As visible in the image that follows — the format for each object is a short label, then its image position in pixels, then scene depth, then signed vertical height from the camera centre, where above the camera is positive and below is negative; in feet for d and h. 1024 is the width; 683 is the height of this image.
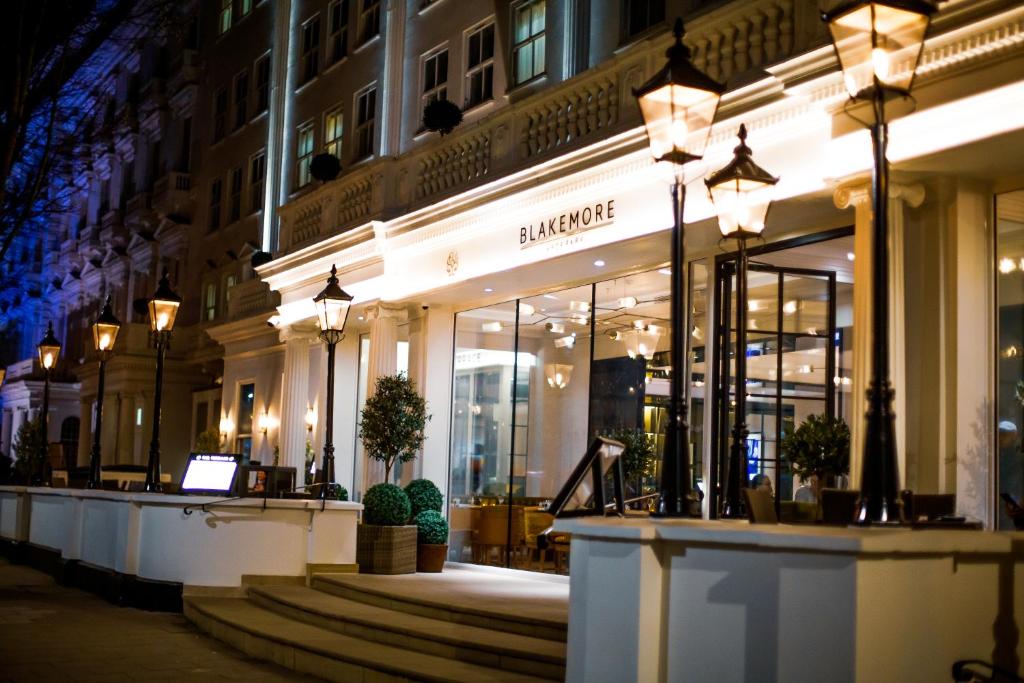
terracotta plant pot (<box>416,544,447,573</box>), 57.88 -3.77
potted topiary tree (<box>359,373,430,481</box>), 63.82 +2.76
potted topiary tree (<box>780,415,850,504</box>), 39.42 +1.22
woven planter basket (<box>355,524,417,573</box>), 55.16 -3.29
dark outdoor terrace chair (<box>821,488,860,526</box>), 27.94 -0.43
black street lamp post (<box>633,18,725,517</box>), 26.43 +7.71
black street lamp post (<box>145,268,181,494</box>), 57.11 +6.63
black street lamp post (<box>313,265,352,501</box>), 54.75 +6.96
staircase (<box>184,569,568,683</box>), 35.78 -4.98
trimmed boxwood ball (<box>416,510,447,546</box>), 58.03 -2.44
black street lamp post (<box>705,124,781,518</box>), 34.45 +7.84
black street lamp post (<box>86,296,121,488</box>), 65.55 +6.73
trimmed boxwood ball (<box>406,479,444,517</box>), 60.13 -0.93
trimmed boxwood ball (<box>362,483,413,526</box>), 56.90 -1.40
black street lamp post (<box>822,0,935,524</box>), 22.08 +7.35
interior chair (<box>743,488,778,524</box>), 28.58 -0.52
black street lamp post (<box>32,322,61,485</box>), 81.00 +7.36
